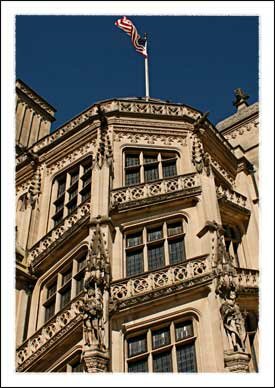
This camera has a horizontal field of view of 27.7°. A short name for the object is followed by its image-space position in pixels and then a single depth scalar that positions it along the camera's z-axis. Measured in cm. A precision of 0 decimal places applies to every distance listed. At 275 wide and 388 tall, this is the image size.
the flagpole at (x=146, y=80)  2454
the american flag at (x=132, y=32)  2430
